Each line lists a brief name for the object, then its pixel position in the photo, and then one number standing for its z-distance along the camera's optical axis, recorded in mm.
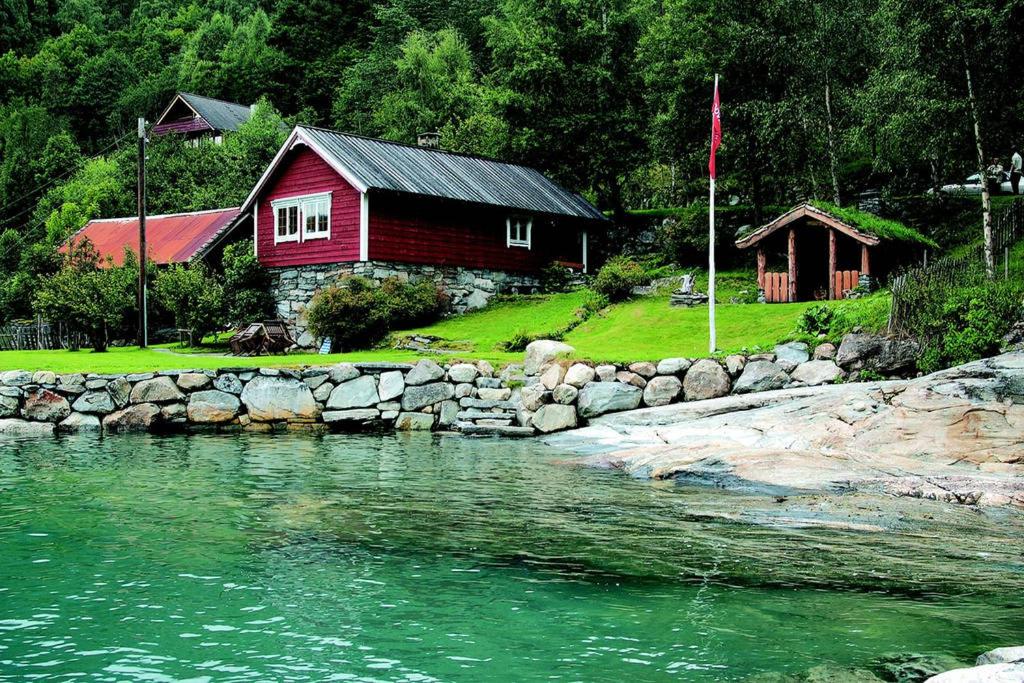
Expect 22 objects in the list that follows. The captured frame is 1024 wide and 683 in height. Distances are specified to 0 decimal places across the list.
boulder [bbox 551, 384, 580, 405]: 22250
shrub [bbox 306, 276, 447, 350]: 31625
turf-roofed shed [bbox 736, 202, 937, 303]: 29797
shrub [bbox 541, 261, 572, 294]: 40062
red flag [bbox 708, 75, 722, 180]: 24000
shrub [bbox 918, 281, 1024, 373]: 19547
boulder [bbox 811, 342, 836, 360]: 21453
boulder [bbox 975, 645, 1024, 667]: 6387
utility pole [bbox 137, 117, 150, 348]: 34094
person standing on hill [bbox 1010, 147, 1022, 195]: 45250
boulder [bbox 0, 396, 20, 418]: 22938
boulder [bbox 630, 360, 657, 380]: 22188
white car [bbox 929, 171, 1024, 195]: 42581
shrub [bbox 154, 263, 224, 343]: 35072
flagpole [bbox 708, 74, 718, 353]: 23328
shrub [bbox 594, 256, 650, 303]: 34531
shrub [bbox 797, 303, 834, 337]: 22453
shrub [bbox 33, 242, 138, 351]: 32594
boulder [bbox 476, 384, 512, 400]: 23562
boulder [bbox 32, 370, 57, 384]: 23109
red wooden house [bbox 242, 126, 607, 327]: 35969
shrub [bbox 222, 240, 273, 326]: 37750
